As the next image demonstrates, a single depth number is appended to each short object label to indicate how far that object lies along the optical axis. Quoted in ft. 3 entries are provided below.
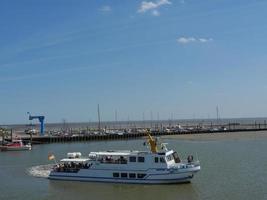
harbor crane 397.21
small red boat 271.49
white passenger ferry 137.49
